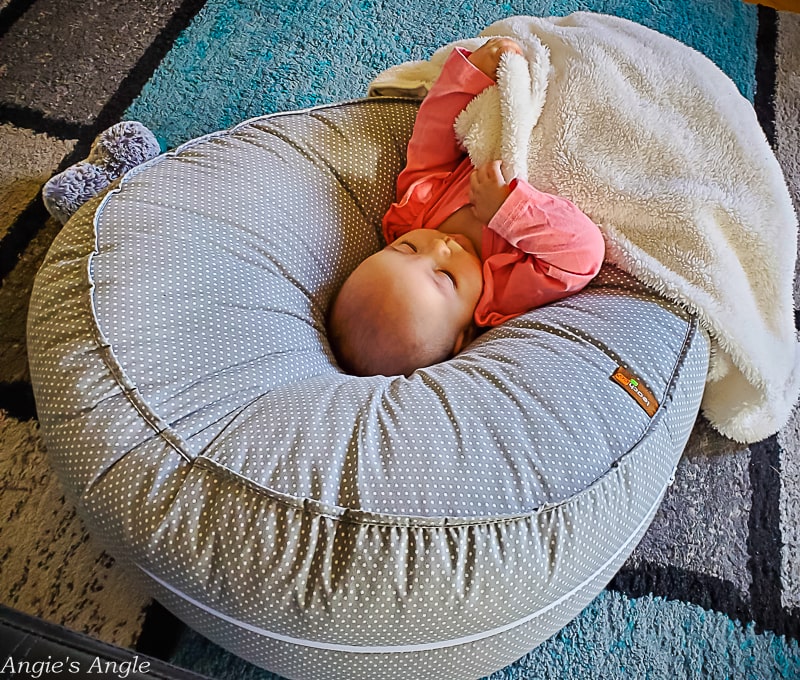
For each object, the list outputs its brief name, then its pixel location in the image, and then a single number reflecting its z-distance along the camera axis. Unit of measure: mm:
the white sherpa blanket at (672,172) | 1043
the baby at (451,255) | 1040
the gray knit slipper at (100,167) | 1286
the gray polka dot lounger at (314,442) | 766
